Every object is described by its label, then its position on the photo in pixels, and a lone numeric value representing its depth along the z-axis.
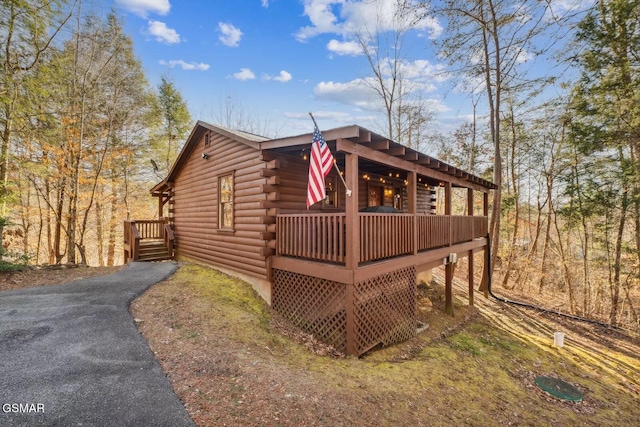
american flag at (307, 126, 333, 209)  4.84
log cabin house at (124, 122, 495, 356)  5.50
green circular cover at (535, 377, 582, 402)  5.41
